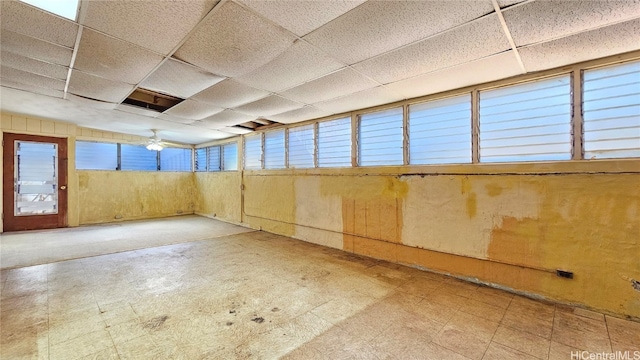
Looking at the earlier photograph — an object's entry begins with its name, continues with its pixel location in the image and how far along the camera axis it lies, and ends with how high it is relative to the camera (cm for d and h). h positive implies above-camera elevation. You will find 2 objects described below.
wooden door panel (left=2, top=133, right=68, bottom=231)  521 -25
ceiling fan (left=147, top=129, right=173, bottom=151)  626 +91
